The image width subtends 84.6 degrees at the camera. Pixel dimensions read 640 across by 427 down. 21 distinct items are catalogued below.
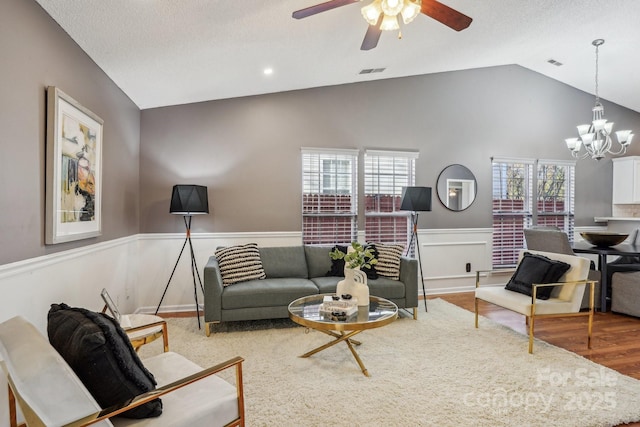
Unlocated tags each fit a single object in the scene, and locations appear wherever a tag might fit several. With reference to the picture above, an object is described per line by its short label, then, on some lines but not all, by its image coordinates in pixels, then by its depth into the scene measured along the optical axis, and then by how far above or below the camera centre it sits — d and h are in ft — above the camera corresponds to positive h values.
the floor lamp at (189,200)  12.73 +0.33
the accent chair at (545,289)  10.36 -2.41
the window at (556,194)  19.04 +0.95
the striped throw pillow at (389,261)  13.47 -1.97
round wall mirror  17.48 +1.19
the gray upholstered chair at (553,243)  14.25 -1.32
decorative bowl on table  14.57 -1.11
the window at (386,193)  16.67 +0.84
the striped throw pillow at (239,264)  12.57 -2.00
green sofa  11.54 -2.68
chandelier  14.21 +3.22
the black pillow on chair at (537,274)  10.90 -1.99
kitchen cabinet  19.48 +1.79
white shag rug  7.04 -4.09
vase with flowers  9.84 -2.04
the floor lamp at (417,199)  14.82 +0.50
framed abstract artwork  7.43 +0.92
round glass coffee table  8.34 -2.70
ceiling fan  7.01 +4.16
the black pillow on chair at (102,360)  4.29 -1.90
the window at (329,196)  15.93 +0.66
